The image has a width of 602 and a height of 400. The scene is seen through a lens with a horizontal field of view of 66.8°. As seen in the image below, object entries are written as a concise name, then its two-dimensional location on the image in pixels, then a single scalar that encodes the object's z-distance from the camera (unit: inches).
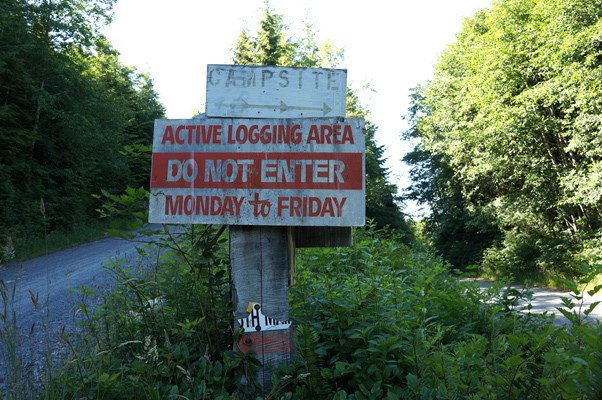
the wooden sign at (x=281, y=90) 112.6
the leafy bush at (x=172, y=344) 94.0
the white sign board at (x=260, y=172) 105.3
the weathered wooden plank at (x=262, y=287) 104.0
